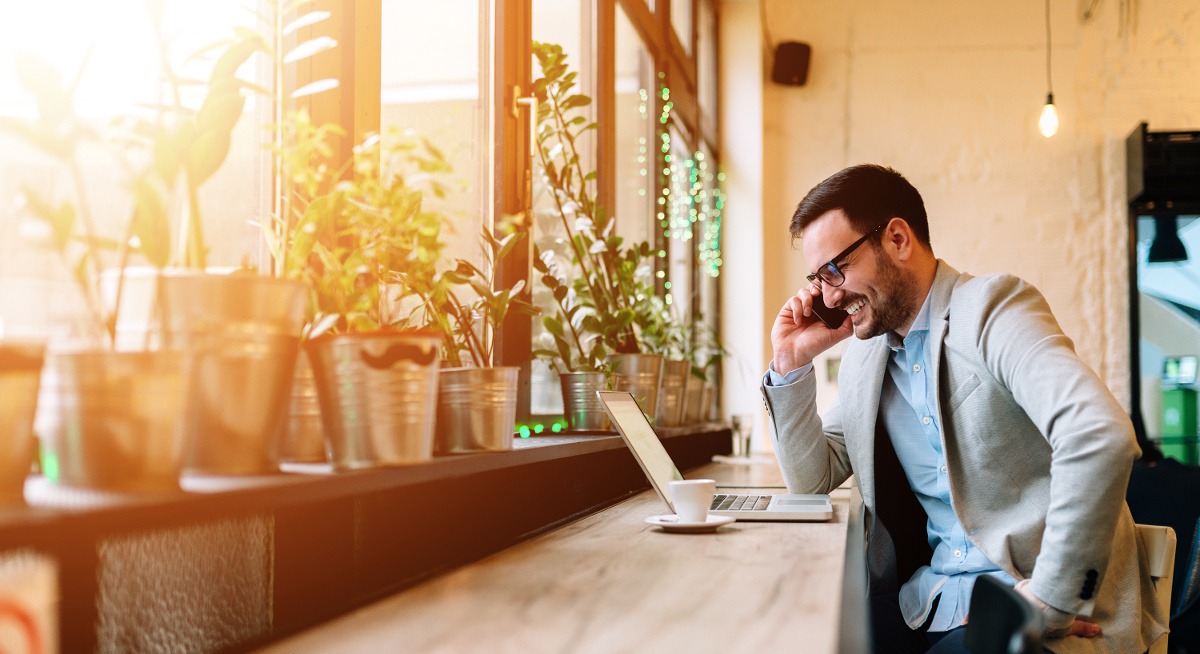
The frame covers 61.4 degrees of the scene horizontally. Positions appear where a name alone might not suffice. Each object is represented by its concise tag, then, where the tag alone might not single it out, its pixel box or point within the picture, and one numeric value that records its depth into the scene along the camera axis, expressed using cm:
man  167
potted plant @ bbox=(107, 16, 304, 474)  96
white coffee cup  180
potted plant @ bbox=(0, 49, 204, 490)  85
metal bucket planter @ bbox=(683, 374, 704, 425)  360
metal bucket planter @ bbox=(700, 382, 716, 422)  388
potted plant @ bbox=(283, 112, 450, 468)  115
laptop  195
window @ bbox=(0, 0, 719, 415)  103
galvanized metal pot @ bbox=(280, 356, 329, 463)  119
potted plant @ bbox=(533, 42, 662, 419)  237
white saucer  177
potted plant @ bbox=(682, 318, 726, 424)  363
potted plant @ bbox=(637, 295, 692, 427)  304
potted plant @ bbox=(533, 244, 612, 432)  235
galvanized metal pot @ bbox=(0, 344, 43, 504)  81
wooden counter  104
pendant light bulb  538
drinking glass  421
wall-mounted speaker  617
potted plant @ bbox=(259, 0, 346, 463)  119
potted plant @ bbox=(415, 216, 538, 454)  150
